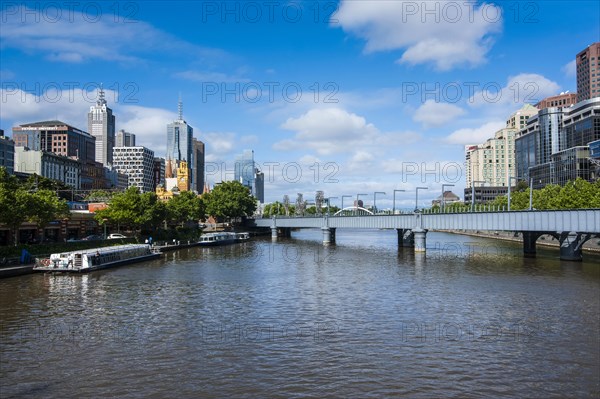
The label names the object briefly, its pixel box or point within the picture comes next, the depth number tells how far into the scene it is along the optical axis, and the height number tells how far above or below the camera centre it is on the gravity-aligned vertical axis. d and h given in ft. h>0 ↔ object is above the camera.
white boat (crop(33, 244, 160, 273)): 231.50 -21.29
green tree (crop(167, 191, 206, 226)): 491.88 +7.01
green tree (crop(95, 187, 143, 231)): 353.72 +3.61
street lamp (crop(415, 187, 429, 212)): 380.41 +12.71
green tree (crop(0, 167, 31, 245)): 228.02 +6.15
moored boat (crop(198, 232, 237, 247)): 442.18 -22.16
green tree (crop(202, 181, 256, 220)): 630.33 +14.12
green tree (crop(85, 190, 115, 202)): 530.68 +23.27
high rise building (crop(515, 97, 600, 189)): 651.16 +57.02
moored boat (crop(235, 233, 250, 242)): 536.09 -24.36
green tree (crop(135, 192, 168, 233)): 371.35 +2.25
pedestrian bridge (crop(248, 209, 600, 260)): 251.60 -6.51
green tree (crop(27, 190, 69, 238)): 248.73 +4.23
